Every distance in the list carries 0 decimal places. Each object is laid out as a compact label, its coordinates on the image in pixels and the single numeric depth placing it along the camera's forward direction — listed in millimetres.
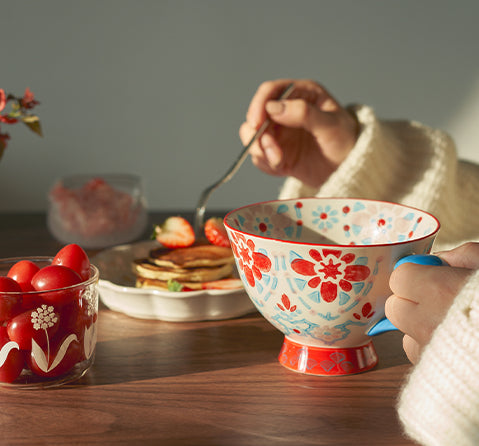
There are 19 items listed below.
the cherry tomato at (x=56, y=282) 448
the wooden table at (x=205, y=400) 388
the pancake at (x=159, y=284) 674
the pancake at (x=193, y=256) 702
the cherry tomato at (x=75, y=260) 489
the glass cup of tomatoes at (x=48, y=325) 438
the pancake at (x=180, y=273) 685
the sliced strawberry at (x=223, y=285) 656
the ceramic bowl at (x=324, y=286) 433
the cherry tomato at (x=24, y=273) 482
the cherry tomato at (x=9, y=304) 438
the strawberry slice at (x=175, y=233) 764
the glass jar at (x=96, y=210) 1000
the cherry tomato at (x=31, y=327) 435
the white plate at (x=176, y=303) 594
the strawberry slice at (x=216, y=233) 772
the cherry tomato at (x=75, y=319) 455
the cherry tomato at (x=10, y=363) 440
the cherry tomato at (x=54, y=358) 446
